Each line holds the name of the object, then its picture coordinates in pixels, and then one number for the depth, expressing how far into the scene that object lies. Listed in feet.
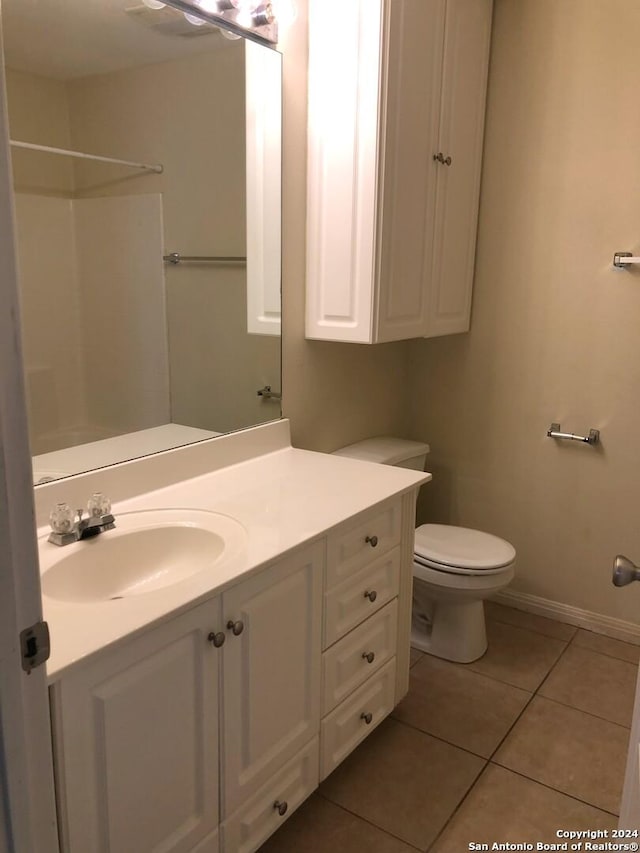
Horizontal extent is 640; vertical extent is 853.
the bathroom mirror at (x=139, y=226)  4.79
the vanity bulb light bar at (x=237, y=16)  5.65
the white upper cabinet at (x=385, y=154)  6.37
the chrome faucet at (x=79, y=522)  4.59
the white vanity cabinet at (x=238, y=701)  3.52
